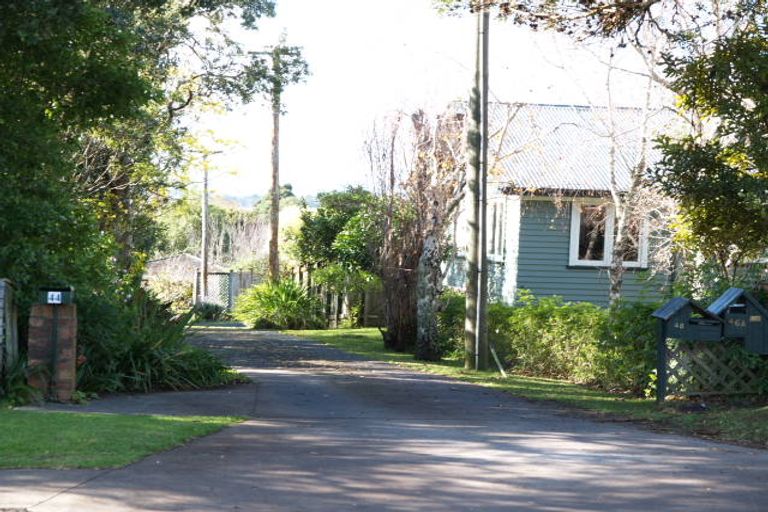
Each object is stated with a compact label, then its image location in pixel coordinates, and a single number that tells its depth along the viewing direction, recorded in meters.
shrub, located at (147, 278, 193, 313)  41.22
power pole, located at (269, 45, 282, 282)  35.50
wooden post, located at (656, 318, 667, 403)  13.47
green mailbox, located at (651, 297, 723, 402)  13.20
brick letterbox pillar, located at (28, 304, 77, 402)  12.37
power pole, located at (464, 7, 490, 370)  18.97
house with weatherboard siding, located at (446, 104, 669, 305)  26.89
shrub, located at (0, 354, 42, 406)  11.80
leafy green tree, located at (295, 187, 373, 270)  32.97
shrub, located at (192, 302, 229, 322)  36.75
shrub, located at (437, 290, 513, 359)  22.44
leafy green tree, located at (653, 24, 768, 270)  12.54
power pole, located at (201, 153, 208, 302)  42.56
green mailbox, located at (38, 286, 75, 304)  12.36
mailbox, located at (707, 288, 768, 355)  13.28
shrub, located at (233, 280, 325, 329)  32.25
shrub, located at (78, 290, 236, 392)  13.70
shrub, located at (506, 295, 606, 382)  17.17
